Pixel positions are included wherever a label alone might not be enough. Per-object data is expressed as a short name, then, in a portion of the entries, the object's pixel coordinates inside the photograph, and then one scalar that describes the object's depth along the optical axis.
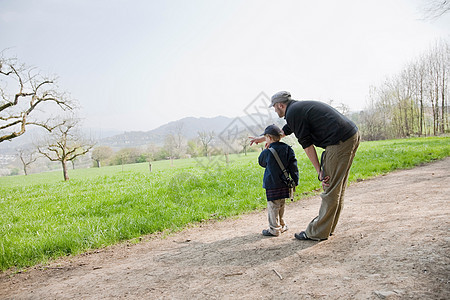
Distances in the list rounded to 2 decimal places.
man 4.14
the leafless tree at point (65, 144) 30.61
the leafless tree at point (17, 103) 18.50
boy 5.01
